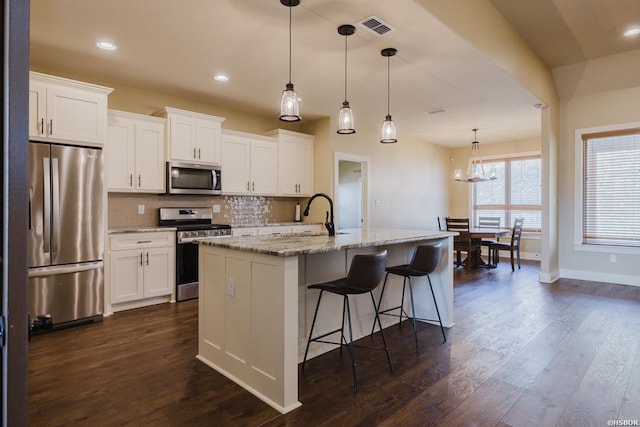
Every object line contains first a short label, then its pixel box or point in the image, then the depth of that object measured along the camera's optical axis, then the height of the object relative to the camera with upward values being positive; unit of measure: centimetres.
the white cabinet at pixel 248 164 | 513 +75
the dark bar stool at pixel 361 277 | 229 -40
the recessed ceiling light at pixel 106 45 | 333 +157
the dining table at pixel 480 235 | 623 -34
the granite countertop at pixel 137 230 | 383 -16
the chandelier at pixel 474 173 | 674 +79
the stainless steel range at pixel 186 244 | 434 -36
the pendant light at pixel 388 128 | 335 +80
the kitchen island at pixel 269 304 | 202 -57
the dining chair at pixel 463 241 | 630 -47
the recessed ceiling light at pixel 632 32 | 405 +208
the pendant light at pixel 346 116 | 304 +83
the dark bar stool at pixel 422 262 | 288 -38
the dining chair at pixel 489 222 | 743 -15
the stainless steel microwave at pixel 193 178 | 448 +47
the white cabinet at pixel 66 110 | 328 +99
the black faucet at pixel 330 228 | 304 -11
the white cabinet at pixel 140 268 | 387 -60
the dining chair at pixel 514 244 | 639 -53
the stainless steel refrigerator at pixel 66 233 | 323 -17
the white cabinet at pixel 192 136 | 445 +101
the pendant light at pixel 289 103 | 263 +82
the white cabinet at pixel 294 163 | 569 +84
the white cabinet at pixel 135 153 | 406 +72
